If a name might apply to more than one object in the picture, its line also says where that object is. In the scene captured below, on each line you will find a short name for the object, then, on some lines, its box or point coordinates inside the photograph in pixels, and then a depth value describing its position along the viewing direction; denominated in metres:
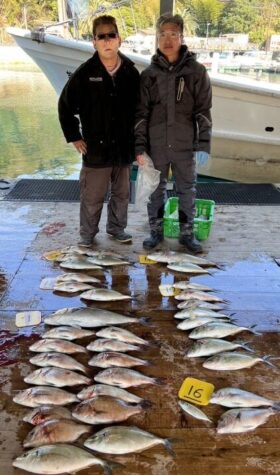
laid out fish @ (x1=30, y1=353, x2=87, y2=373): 1.95
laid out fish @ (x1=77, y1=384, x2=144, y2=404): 1.77
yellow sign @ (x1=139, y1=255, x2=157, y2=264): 3.10
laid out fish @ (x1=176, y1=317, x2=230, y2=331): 2.28
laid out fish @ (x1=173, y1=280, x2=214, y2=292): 2.69
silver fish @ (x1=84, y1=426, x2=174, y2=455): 1.54
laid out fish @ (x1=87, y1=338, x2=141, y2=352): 2.09
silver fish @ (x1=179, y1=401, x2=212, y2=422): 1.70
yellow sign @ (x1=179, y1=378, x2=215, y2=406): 1.80
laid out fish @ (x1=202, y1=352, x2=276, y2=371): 1.98
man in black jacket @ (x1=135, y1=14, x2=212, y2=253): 2.96
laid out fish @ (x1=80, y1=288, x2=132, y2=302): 2.57
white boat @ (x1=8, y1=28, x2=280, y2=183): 6.12
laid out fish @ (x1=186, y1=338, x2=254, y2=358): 2.07
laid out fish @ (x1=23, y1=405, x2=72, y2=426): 1.66
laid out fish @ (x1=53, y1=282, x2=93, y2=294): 2.67
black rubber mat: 4.54
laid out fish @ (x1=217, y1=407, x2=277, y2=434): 1.63
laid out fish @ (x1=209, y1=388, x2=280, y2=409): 1.75
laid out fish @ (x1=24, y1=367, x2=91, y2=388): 1.85
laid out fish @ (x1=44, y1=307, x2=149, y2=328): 2.28
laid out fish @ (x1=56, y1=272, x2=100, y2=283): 2.77
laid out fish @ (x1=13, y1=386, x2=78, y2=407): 1.75
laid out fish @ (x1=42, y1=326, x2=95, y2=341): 2.18
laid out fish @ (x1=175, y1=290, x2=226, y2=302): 2.57
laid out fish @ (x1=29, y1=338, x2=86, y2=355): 2.06
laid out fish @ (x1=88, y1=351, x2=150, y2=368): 1.97
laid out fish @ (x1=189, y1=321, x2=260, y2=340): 2.21
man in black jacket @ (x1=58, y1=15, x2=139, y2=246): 3.00
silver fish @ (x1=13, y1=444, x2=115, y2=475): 1.45
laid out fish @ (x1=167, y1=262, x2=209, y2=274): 2.94
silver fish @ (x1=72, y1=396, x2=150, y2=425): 1.66
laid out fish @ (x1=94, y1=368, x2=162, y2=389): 1.86
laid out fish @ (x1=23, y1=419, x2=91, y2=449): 1.56
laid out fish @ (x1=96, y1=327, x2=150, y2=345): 2.15
